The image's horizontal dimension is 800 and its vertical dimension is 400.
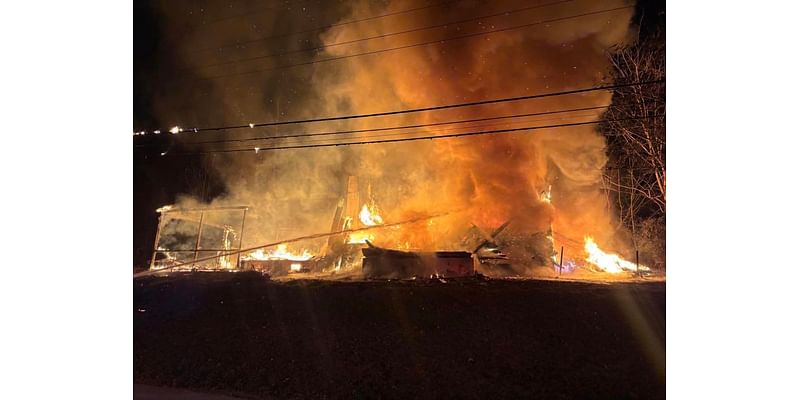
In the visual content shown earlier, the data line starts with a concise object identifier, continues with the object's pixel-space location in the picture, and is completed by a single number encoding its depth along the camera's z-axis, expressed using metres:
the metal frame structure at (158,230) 18.25
